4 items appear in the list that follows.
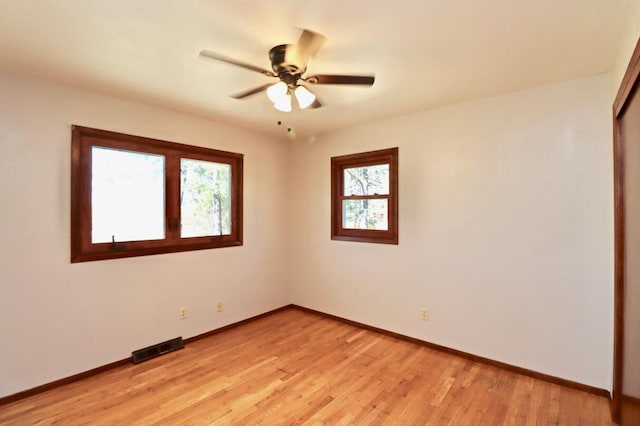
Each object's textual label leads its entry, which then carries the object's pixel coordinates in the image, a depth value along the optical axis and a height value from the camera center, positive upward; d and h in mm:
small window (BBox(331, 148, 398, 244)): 3395 +203
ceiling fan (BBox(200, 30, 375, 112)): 1668 +872
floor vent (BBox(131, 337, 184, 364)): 2783 -1335
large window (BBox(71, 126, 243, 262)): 2551 +178
